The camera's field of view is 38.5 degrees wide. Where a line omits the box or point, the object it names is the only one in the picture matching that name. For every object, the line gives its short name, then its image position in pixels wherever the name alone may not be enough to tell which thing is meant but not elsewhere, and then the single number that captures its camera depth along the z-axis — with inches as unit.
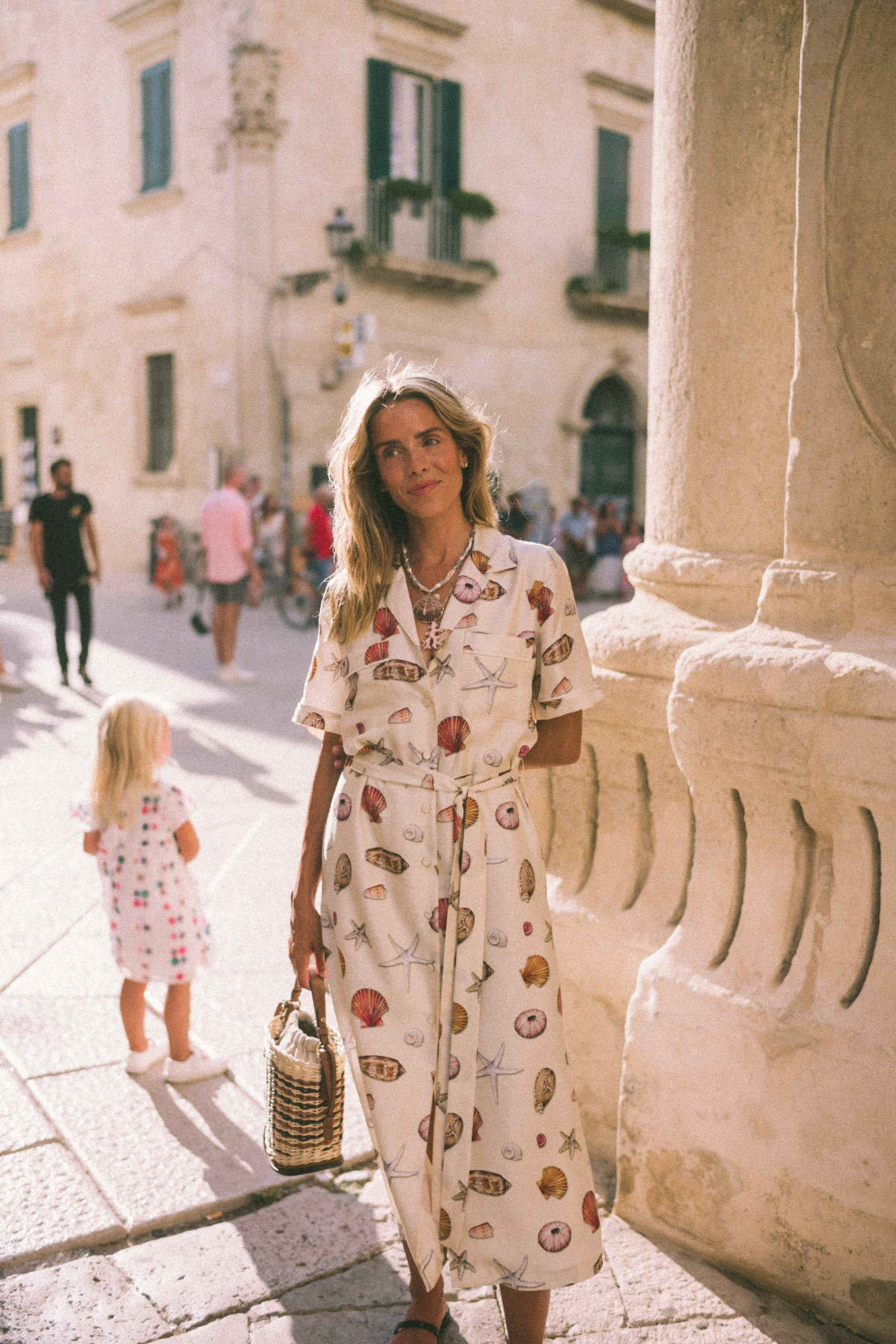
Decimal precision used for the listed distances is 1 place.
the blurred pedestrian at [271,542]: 629.3
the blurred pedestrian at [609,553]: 684.1
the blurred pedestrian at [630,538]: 674.8
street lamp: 655.8
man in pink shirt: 376.8
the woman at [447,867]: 82.9
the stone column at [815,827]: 90.2
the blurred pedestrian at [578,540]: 693.3
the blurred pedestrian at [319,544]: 542.6
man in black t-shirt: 365.7
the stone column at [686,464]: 104.5
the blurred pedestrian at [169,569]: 613.9
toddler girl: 123.4
